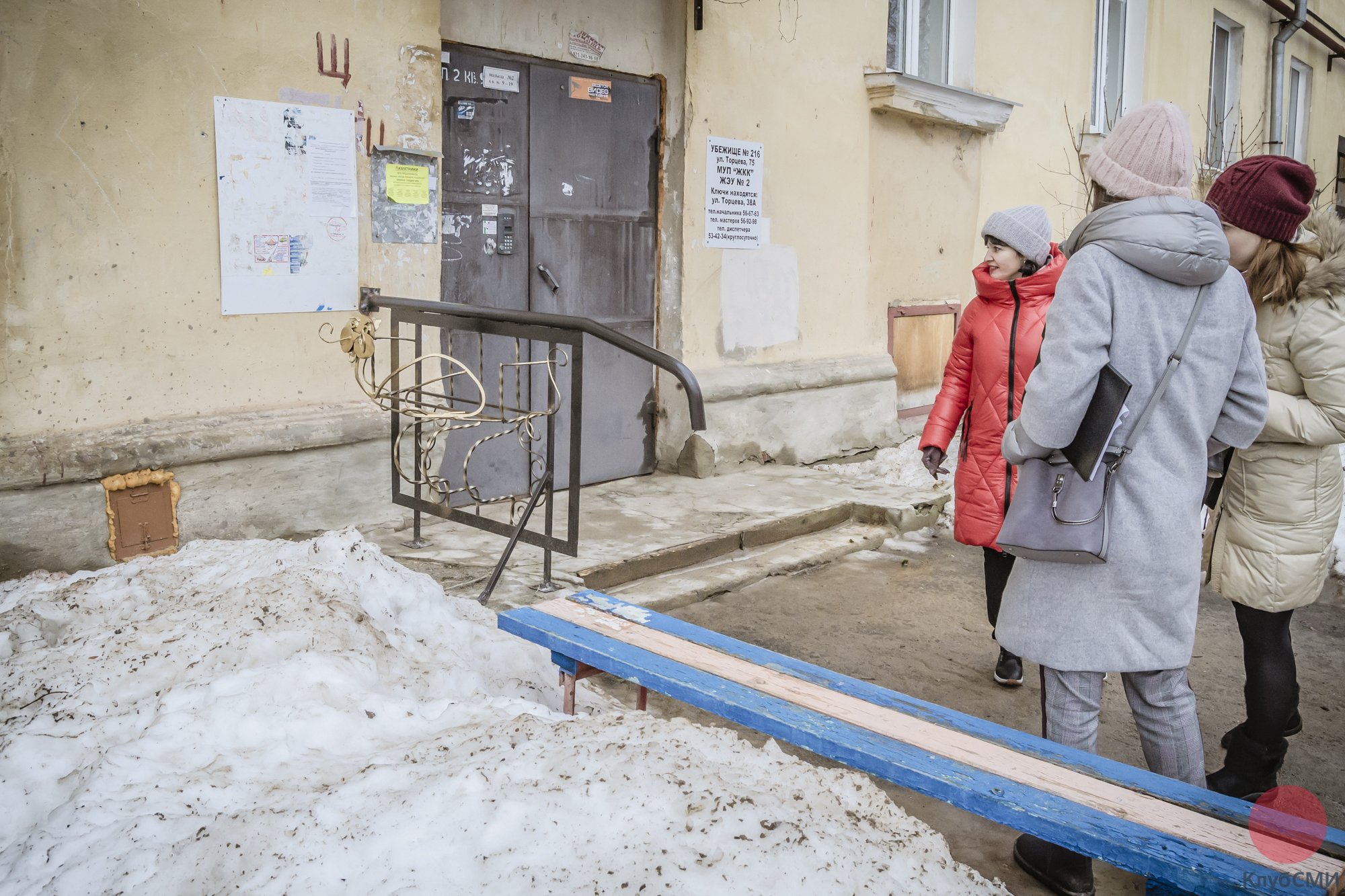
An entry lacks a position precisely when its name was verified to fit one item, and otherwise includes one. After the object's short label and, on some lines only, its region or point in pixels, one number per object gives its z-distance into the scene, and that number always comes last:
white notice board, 4.28
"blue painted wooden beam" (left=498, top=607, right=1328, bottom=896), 1.80
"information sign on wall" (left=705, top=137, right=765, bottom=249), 6.37
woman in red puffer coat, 3.51
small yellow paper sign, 4.77
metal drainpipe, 12.77
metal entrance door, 5.25
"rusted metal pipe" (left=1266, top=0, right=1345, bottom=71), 12.51
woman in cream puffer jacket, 2.63
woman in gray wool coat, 2.19
